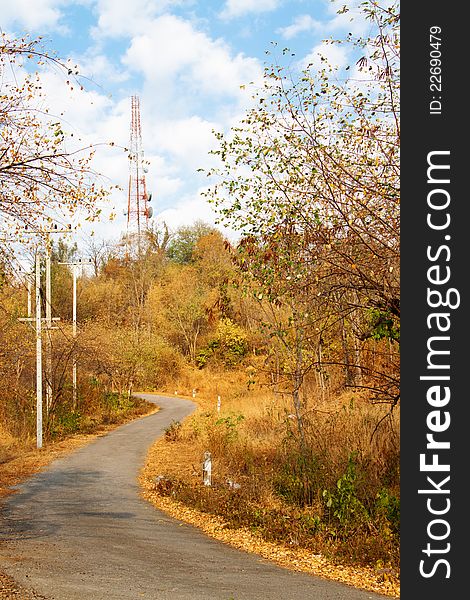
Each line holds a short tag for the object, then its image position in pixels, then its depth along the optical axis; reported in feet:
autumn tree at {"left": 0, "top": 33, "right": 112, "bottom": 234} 21.71
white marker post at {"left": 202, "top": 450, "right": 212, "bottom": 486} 44.37
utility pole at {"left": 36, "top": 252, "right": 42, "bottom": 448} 63.00
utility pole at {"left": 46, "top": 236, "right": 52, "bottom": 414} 72.17
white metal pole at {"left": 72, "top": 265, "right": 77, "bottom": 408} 83.01
